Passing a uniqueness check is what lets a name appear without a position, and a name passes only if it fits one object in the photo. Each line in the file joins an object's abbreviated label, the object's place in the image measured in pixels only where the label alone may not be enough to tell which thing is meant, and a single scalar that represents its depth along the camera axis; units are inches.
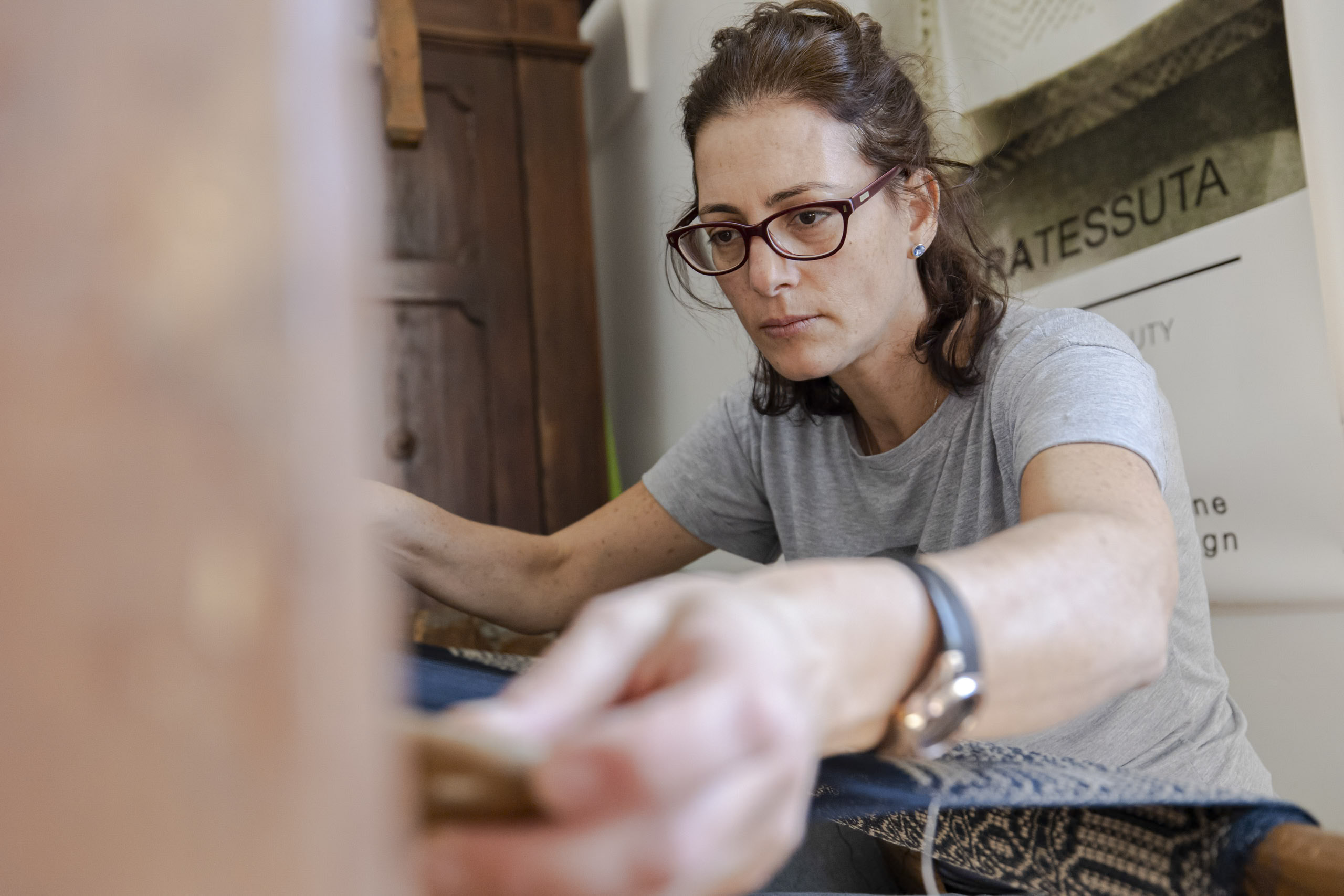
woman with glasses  10.7
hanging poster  45.3
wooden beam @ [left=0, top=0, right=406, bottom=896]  7.5
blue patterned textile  18.2
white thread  22.8
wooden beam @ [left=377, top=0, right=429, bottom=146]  55.2
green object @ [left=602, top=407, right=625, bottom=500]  96.9
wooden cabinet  83.6
